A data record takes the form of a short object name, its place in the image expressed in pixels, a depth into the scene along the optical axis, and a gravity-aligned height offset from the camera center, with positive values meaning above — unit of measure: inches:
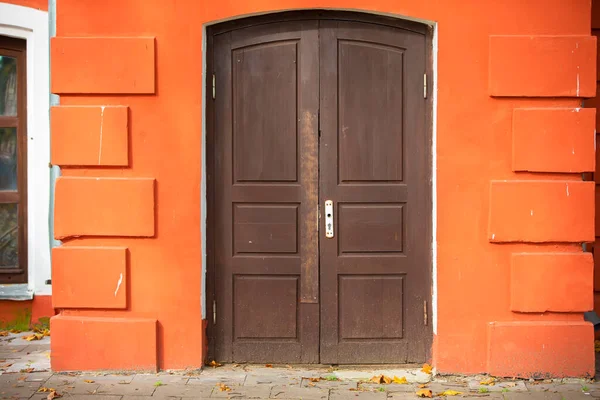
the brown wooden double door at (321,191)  227.8 -1.1
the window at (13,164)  284.2 +8.2
